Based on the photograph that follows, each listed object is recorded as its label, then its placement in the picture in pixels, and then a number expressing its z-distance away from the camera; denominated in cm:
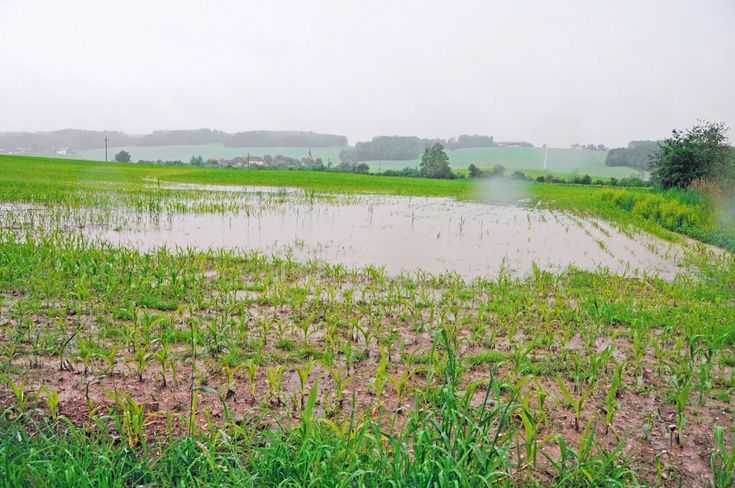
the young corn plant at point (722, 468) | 200
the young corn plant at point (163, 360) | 268
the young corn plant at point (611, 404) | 241
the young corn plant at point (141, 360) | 274
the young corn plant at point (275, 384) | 256
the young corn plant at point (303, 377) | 253
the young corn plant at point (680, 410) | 237
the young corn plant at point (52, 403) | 229
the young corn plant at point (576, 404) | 238
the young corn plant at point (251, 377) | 260
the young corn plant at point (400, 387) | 254
